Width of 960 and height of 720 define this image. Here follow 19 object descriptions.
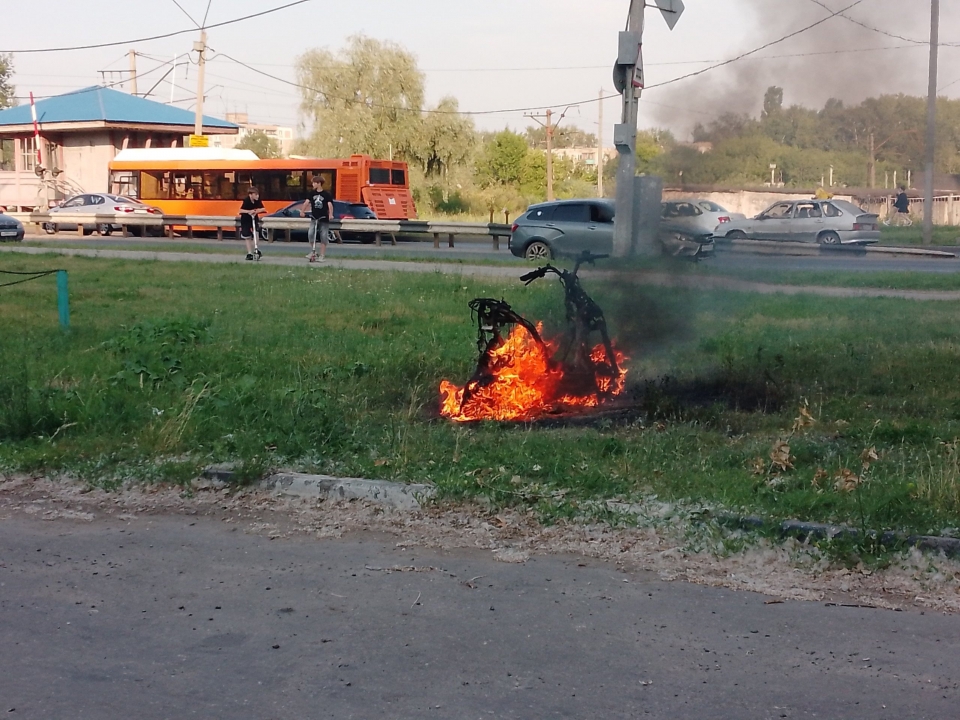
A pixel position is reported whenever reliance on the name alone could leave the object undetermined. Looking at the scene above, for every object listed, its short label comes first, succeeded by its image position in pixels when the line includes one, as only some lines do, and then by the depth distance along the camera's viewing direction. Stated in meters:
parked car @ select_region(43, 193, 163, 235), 38.78
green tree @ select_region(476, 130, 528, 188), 68.38
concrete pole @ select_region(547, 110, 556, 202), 56.78
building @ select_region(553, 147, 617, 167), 64.20
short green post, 11.77
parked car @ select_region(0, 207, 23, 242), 32.22
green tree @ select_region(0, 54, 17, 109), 84.00
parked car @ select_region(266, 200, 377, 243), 35.78
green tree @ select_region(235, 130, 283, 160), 108.42
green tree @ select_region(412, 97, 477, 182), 55.84
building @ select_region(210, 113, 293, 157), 100.50
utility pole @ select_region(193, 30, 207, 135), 45.41
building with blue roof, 51.38
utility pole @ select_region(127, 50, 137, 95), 61.06
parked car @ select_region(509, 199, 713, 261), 20.39
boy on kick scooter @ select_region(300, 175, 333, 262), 24.02
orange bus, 39.16
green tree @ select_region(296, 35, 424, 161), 55.44
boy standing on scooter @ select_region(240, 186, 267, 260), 24.02
